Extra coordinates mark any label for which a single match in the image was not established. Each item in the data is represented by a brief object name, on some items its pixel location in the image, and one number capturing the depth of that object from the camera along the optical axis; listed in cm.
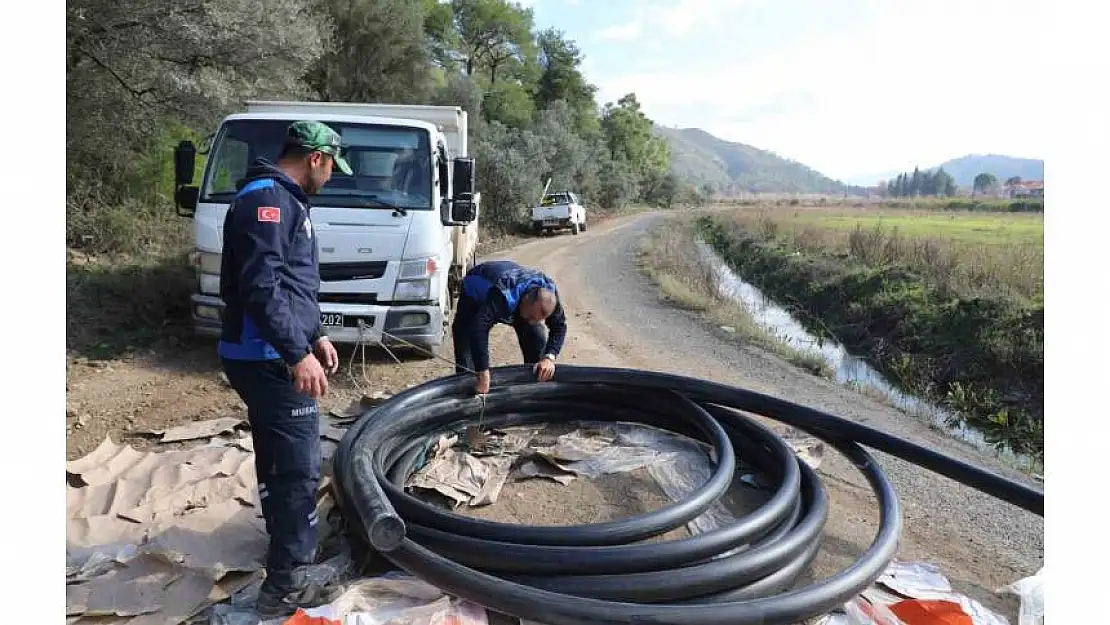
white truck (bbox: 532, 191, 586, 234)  2483
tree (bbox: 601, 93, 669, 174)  6694
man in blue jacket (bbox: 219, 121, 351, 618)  253
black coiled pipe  258
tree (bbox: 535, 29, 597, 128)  5591
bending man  432
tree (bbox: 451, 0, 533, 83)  4816
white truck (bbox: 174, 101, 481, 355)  561
